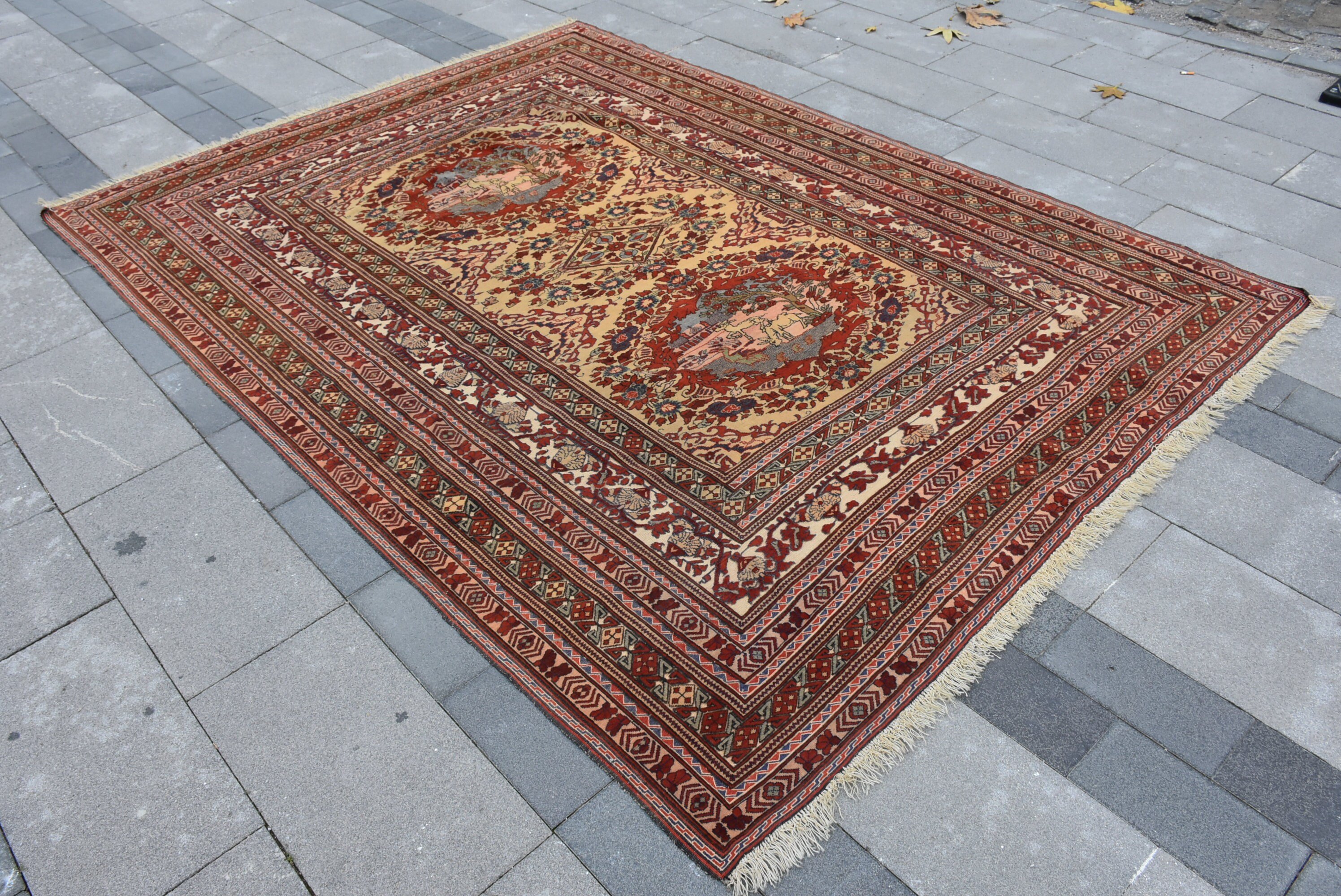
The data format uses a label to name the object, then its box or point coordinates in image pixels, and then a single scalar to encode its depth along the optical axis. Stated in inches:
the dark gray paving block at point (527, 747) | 91.4
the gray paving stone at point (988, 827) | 84.0
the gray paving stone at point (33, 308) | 150.2
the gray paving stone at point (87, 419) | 128.1
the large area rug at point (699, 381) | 101.0
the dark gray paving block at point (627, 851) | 84.8
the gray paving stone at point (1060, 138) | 179.8
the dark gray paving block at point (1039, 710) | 93.4
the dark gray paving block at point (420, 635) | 102.3
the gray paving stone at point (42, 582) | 109.3
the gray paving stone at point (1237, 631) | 95.8
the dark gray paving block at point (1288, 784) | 86.2
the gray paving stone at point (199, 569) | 106.5
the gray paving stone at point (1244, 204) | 159.5
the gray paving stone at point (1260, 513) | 108.9
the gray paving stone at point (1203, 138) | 177.5
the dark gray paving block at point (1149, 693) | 93.0
